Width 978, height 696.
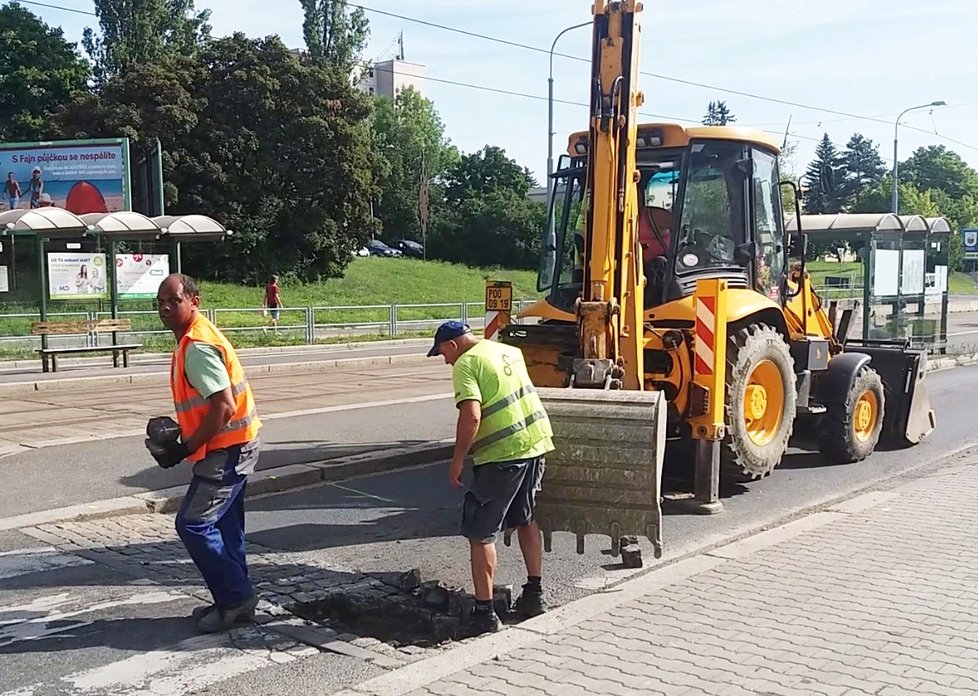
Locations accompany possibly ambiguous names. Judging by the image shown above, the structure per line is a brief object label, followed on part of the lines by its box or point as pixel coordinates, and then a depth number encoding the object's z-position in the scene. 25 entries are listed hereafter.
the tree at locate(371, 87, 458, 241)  70.56
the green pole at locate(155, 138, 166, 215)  31.81
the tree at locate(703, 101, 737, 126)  82.16
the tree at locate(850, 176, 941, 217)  70.12
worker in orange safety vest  4.85
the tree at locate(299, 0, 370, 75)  57.41
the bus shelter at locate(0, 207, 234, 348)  19.67
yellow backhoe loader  5.76
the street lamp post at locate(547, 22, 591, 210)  36.28
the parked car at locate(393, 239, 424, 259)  61.89
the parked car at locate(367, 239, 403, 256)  64.48
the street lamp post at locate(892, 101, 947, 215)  38.48
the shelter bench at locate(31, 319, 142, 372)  19.11
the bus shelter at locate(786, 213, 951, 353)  18.98
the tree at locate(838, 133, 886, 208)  113.62
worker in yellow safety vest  4.91
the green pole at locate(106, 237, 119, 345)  21.46
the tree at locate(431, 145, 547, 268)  55.66
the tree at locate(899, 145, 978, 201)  104.38
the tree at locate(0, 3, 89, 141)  43.38
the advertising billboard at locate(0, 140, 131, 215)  30.72
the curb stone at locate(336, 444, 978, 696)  4.34
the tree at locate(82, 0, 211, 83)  49.66
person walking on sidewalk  27.81
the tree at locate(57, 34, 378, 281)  38.12
